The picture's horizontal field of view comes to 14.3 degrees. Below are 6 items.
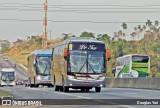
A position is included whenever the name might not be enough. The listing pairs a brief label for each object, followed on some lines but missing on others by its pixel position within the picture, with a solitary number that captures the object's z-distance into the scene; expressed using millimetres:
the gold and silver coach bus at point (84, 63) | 38156
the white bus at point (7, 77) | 85312
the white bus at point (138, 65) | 67500
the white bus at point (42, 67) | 56906
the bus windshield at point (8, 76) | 86125
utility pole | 78562
